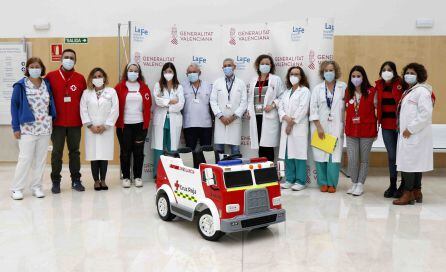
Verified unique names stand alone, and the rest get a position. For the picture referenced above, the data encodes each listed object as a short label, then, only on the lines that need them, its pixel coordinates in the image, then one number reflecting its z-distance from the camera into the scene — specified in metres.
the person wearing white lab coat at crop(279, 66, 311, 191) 5.55
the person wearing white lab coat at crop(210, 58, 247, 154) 5.86
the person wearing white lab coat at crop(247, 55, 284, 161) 5.73
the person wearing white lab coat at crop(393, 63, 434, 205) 4.75
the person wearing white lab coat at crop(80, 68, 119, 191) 5.41
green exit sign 7.06
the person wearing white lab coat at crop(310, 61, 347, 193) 5.44
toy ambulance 3.68
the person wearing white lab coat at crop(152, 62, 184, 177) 5.78
